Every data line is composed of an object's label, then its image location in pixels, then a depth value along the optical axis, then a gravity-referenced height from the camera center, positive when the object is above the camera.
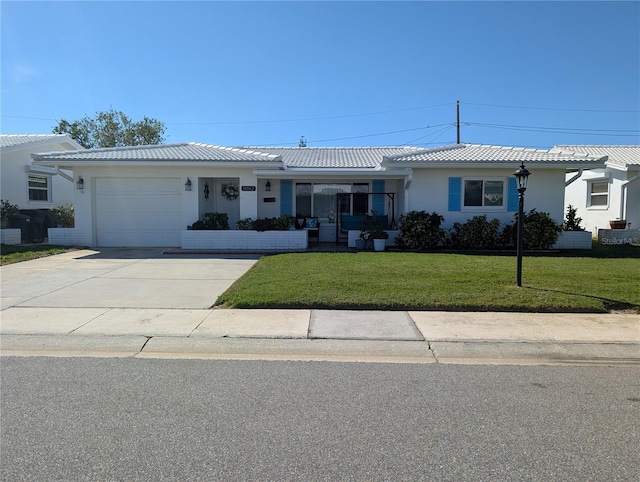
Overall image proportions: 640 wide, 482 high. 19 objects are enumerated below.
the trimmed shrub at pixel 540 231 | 13.74 -0.35
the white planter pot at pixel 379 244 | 13.89 -0.78
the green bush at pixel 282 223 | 14.34 -0.11
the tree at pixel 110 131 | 40.19 +8.24
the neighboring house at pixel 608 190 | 17.72 +1.35
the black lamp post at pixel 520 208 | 8.02 +0.22
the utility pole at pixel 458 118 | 37.44 +8.78
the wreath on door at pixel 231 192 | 17.02 +1.08
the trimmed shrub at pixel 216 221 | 14.64 -0.05
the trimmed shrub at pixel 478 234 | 13.99 -0.45
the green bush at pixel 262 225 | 14.30 -0.18
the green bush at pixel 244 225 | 14.55 -0.18
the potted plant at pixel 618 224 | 17.05 -0.16
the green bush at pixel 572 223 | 15.24 -0.11
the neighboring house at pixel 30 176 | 18.53 +1.98
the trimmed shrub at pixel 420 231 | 13.96 -0.36
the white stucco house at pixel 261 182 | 14.45 +1.33
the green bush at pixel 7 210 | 17.31 +0.37
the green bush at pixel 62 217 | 18.38 +0.10
